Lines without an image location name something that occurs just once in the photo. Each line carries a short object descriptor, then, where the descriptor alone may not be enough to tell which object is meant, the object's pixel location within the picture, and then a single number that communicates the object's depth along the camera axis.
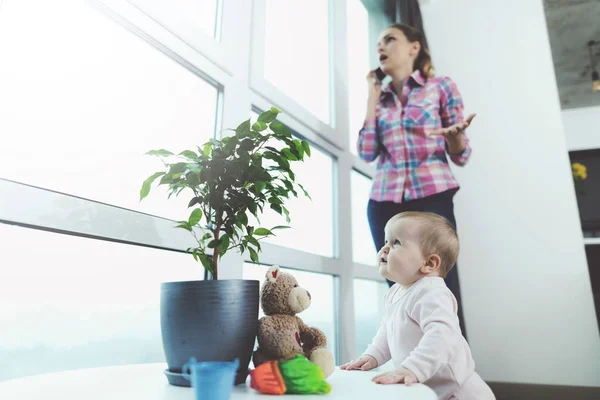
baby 0.77
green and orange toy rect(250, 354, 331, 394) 0.62
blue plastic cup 0.49
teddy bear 0.72
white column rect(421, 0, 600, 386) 2.10
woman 1.58
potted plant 0.68
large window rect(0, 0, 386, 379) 0.82
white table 0.58
